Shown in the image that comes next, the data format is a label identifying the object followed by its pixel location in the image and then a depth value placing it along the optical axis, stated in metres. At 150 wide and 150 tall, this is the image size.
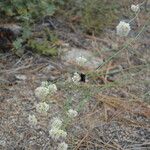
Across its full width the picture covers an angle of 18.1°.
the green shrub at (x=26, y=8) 2.41
